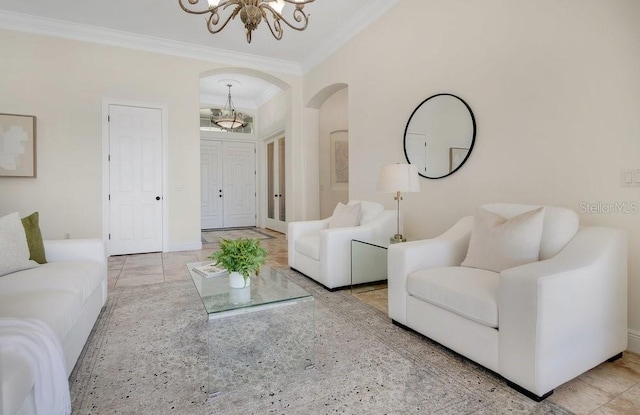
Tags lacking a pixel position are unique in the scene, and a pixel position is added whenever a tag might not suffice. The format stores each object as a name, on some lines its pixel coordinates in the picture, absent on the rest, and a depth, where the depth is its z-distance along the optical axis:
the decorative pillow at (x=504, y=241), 2.04
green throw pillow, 2.41
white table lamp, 3.01
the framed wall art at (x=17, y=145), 4.41
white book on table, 2.48
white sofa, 1.17
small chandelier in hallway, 6.96
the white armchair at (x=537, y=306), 1.58
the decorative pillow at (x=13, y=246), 2.12
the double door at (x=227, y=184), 8.28
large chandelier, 2.71
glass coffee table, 1.83
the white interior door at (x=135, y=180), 5.05
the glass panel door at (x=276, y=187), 7.68
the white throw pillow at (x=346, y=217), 3.70
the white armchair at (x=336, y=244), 3.29
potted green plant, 2.12
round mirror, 3.15
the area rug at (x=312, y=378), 1.57
